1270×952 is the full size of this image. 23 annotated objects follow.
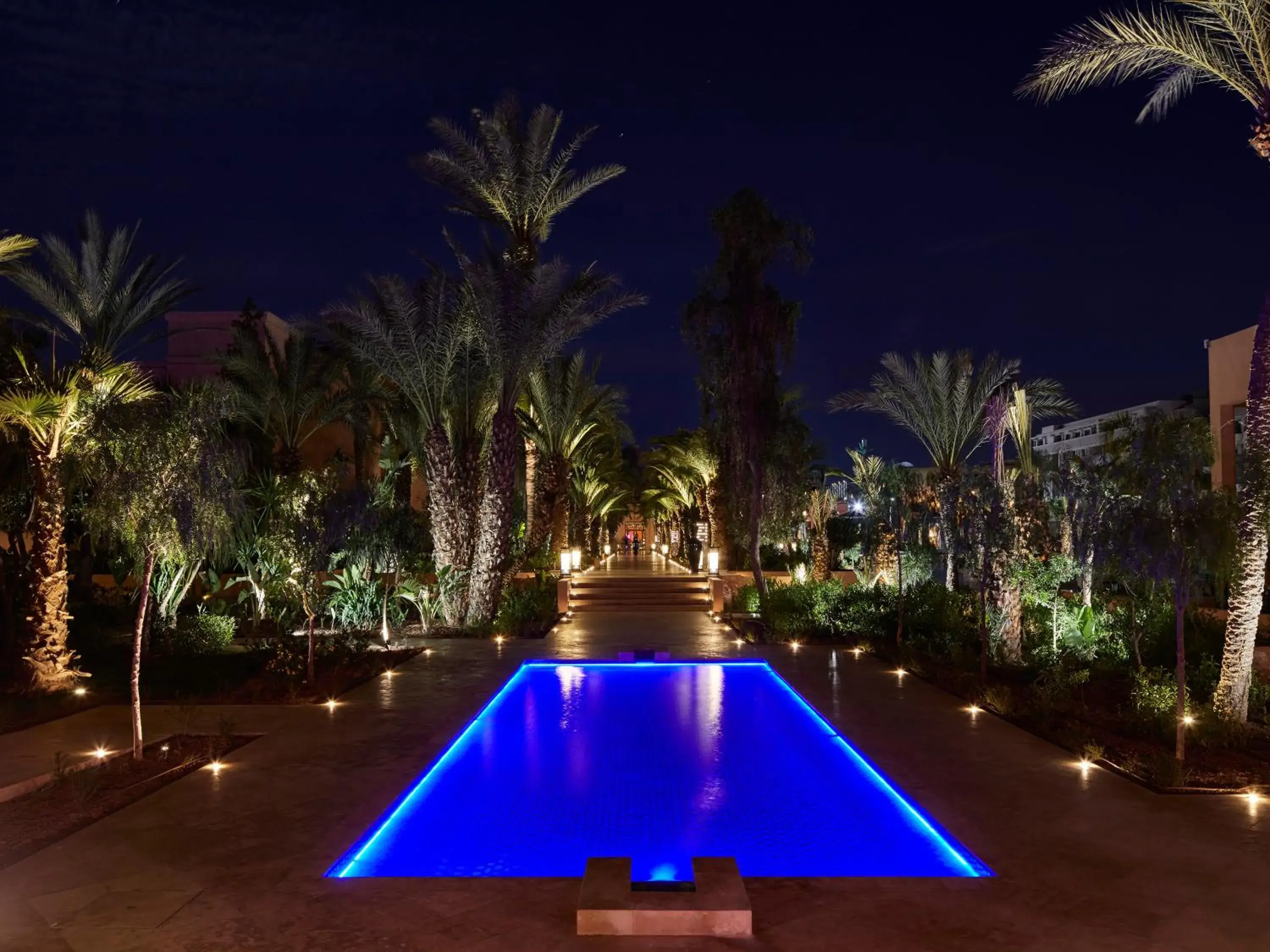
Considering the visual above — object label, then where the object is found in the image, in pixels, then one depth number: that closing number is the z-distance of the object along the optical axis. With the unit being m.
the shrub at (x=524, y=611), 17.38
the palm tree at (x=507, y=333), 17.11
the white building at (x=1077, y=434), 71.81
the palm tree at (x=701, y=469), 26.75
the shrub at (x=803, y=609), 16.38
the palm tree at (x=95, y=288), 10.97
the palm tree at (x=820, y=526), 23.67
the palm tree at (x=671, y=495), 40.69
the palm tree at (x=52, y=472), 9.89
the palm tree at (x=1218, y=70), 7.82
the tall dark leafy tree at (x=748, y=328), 22.09
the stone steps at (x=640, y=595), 23.06
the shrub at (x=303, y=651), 11.53
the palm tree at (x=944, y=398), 15.82
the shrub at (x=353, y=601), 16.30
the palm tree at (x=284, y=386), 21.41
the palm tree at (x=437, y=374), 17.12
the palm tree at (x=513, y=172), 17.48
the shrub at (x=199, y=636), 13.90
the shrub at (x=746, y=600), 20.25
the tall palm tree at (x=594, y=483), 39.44
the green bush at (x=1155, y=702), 8.30
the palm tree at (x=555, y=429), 25.98
